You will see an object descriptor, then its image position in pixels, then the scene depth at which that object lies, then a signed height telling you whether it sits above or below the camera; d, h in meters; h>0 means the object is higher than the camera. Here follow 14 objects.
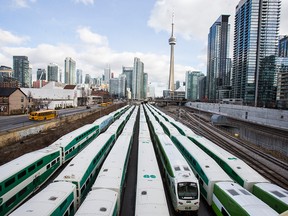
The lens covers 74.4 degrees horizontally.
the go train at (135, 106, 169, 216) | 10.07 -5.83
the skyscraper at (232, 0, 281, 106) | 125.56 +39.30
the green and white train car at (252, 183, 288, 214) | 11.48 -6.15
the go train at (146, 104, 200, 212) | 13.09 -6.23
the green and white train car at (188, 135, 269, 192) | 14.85 -6.04
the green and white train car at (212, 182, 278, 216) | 9.95 -5.83
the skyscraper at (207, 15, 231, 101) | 183.76 +7.93
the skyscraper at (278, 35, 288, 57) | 175.01 +52.61
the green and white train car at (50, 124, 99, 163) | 21.52 -5.76
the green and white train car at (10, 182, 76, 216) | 9.19 -5.68
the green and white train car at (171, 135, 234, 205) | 14.38 -5.90
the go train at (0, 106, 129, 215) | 12.57 -6.14
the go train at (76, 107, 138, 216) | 9.69 -5.72
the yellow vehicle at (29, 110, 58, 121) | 43.46 -4.61
